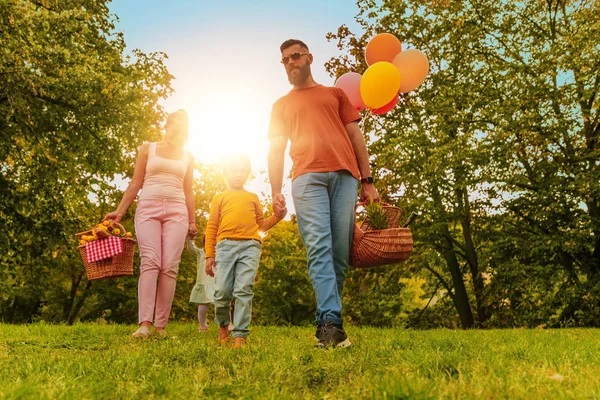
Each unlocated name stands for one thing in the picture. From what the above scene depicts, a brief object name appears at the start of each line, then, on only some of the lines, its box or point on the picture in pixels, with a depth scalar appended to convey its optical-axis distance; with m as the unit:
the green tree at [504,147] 14.03
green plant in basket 4.24
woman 5.14
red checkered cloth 4.96
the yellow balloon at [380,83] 7.71
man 3.98
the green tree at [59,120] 11.21
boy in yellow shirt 4.86
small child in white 8.06
